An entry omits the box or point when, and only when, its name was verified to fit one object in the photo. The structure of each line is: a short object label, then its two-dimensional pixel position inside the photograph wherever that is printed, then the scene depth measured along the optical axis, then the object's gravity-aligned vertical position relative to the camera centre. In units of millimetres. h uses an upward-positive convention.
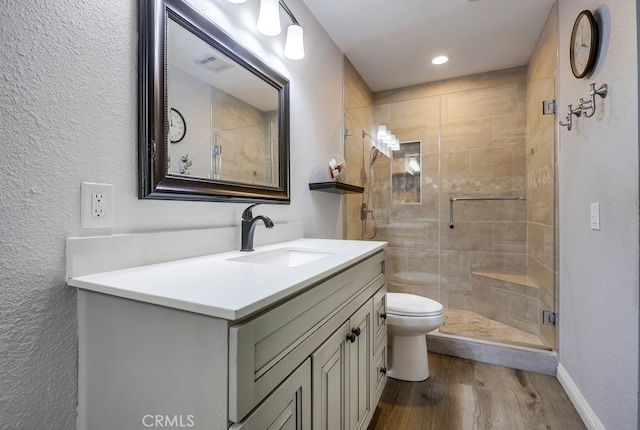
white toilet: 1818 -741
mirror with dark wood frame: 952 +405
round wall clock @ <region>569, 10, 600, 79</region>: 1365 +830
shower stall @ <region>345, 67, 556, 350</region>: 2492 +183
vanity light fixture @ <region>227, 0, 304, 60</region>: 1348 +889
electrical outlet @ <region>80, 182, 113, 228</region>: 799 +28
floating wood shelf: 1941 +195
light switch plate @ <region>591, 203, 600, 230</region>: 1364 +6
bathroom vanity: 565 -286
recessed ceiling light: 2602 +1371
